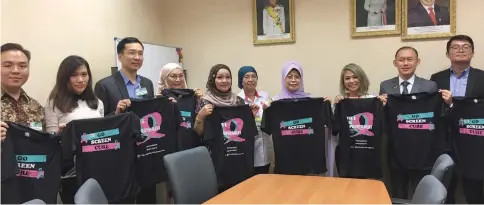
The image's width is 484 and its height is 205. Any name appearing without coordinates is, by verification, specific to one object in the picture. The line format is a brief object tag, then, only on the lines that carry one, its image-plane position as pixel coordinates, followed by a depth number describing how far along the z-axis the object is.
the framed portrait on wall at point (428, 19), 3.99
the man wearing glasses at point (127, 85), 3.13
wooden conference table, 1.94
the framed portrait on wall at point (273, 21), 4.57
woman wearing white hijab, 3.33
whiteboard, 4.27
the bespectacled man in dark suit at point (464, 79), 3.27
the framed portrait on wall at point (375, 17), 4.18
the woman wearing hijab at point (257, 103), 3.39
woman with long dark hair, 2.70
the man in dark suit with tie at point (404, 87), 3.39
